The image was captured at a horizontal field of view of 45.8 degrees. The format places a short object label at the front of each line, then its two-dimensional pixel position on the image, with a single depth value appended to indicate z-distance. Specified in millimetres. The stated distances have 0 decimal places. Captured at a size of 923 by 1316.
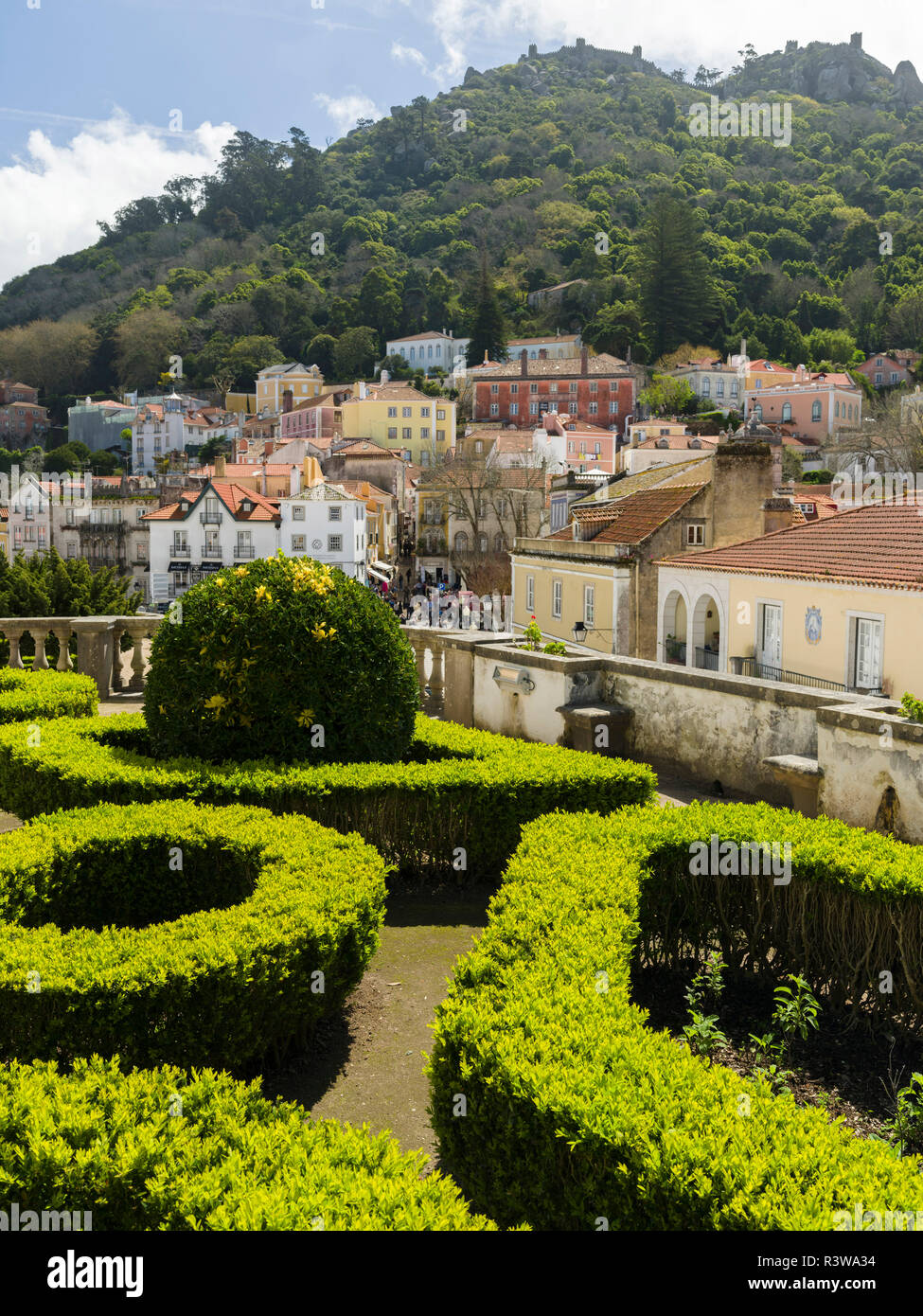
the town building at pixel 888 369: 119000
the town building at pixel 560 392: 113125
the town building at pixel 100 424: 133625
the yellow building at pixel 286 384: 131750
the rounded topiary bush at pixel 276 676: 8906
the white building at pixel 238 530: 64688
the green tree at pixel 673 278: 119500
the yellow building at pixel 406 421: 106875
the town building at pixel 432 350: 137875
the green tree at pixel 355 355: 139125
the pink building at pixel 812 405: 105438
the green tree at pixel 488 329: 130750
